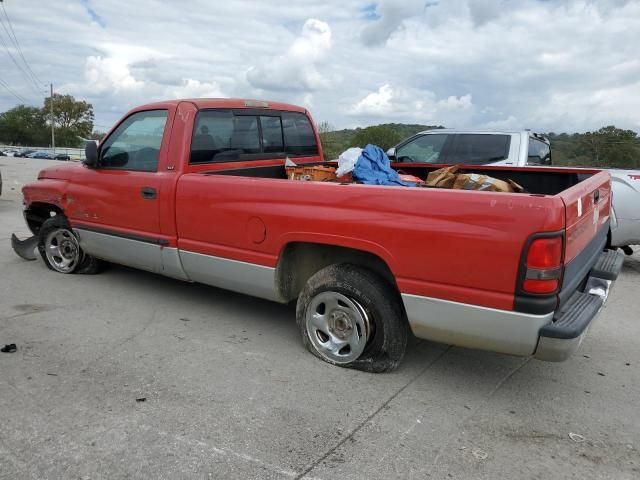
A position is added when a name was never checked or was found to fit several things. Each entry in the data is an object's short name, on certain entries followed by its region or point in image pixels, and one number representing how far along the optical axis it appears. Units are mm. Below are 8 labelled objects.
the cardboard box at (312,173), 5188
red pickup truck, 2928
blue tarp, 4688
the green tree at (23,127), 101625
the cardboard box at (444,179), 4688
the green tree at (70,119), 95250
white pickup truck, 6574
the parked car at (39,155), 65688
